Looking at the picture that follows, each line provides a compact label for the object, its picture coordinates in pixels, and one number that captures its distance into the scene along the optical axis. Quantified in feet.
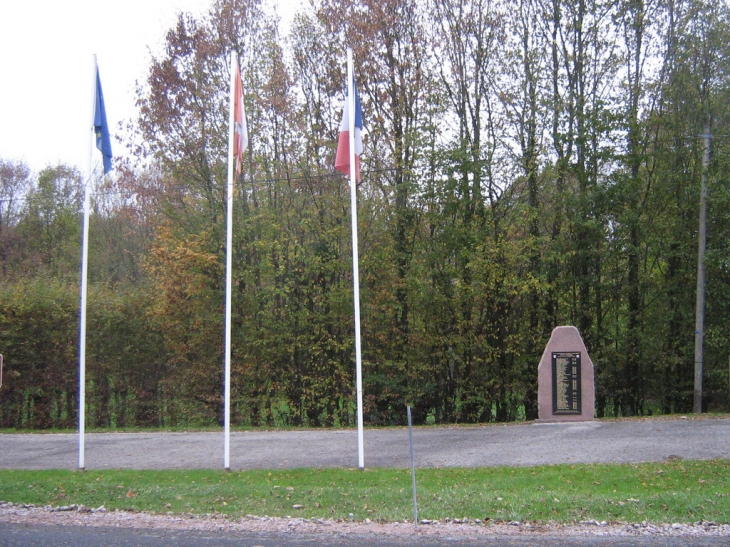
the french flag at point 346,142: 38.17
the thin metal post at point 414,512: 25.95
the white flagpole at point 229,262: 36.83
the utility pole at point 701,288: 61.87
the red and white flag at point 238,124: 38.50
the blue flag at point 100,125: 39.29
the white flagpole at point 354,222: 36.04
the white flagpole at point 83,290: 37.83
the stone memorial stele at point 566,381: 53.57
